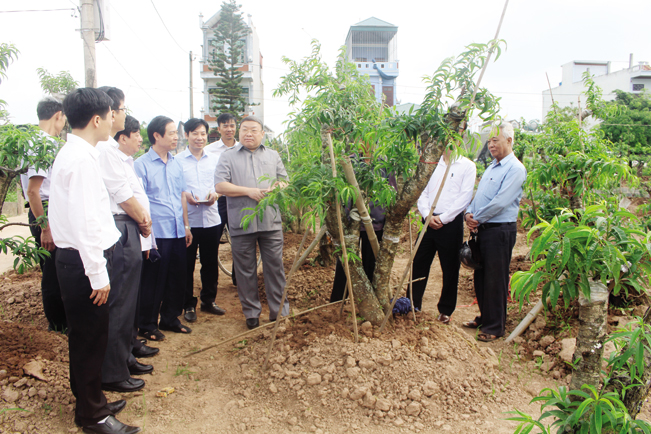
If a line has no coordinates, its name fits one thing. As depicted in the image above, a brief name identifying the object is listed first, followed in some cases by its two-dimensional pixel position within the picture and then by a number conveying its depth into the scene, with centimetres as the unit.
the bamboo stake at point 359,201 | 251
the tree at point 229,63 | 2048
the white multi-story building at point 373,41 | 3891
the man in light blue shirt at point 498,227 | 328
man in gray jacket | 344
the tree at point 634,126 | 1658
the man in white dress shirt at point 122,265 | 236
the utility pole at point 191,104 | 1709
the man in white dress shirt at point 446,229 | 355
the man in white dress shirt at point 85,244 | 188
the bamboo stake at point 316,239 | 269
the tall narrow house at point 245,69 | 2605
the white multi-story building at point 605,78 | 2758
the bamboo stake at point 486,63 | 221
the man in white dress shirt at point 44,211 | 285
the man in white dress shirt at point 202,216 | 389
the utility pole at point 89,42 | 664
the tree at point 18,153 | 232
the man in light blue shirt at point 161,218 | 331
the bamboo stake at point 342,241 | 236
